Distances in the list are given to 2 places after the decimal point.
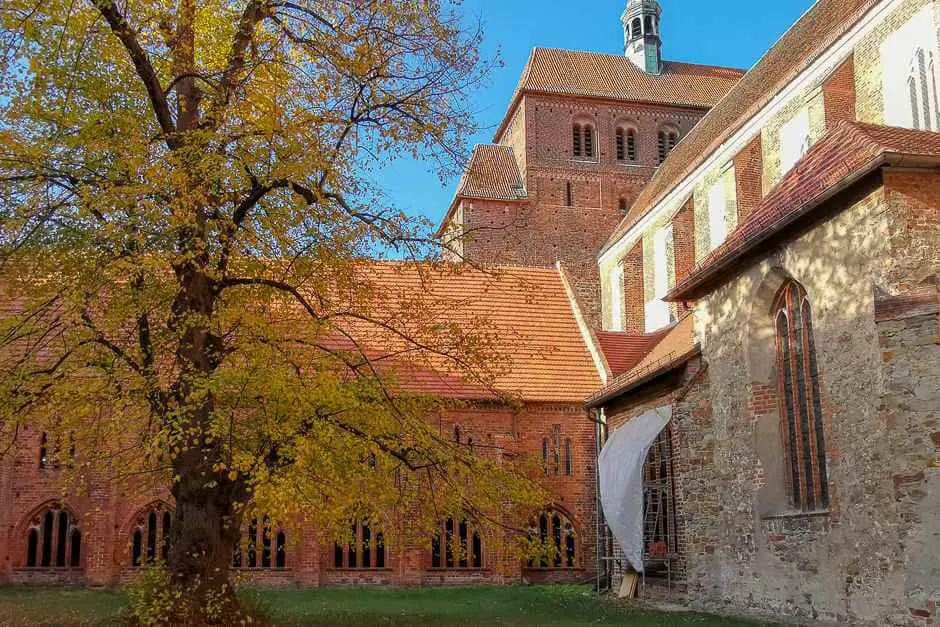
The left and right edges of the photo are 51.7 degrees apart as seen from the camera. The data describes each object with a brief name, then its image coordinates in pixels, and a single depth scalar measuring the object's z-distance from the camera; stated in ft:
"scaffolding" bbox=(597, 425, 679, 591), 57.88
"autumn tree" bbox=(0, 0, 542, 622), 33.32
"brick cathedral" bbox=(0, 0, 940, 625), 36.42
